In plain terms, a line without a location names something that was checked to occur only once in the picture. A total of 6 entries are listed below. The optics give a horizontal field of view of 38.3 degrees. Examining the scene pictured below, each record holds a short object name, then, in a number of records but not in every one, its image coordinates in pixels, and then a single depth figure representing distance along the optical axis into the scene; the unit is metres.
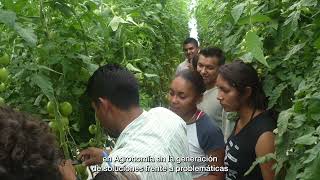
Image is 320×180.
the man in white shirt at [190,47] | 5.22
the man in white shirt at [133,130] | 1.21
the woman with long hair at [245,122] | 1.81
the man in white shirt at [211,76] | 2.65
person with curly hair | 0.69
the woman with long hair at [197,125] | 1.97
